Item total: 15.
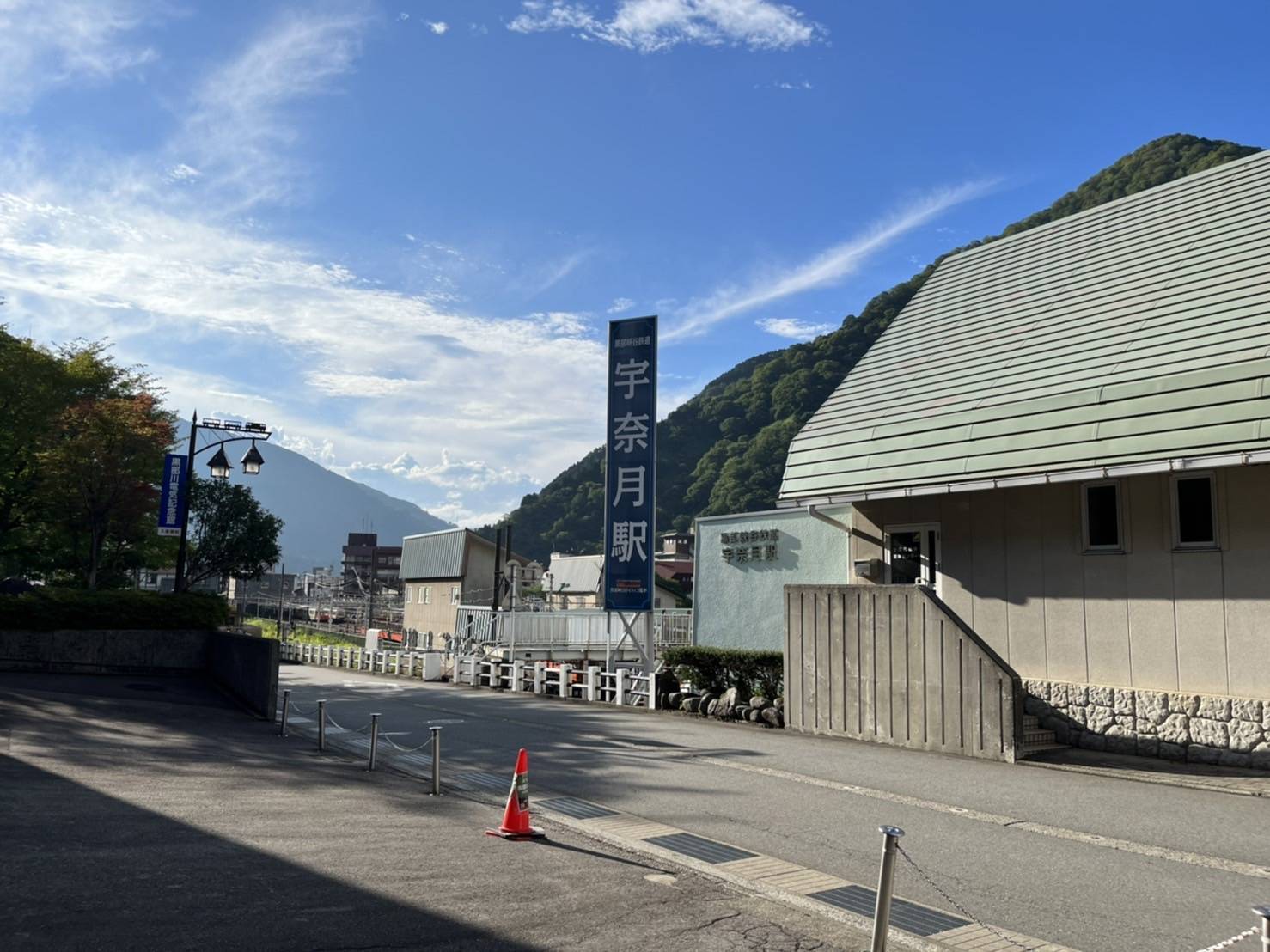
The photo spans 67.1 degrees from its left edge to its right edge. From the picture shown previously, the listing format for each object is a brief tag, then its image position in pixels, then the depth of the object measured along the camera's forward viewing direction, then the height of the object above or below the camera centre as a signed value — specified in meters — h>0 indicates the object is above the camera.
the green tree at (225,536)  49.28 +3.31
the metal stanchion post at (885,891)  5.21 -1.47
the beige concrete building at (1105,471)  12.45 +2.27
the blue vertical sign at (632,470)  21.69 +3.24
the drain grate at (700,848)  8.09 -2.03
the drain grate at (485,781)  11.37 -2.10
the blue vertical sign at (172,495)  24.11 +2.58
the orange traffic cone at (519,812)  8.54 -1.82
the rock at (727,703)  18.42 -1.67
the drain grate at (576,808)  9.83 -2.08
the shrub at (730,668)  18.55 -1.07
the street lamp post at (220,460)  23.55 +3.59
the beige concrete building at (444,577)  58.16 +1.88
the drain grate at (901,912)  6.35 -2.00
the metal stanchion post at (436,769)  10.70 -1.81
